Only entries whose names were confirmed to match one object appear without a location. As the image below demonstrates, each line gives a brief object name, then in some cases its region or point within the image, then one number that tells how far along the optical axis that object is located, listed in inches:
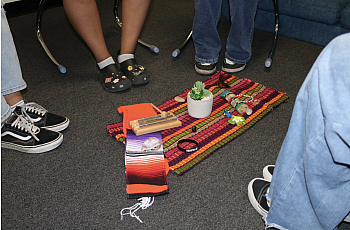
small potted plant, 50.9
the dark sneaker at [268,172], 40.9
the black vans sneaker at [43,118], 51.8
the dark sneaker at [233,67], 68.2
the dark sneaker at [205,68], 67.9
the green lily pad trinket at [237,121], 51.8
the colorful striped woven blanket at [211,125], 45.8
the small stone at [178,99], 57.6
